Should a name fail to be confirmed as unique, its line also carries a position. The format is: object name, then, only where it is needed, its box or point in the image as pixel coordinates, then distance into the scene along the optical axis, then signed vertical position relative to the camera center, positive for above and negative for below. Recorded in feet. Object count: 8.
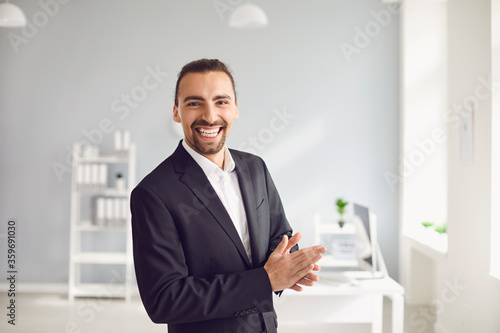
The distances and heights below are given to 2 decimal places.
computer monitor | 11.16 -1.56
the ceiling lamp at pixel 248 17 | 14.55 +4.64
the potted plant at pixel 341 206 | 17.09 -1.03
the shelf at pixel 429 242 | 13.70 -1.97
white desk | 10.74 -2.83
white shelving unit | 17.42 -1.83
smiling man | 4.19 -0.56
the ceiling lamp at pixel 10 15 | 14.10 +4.45
